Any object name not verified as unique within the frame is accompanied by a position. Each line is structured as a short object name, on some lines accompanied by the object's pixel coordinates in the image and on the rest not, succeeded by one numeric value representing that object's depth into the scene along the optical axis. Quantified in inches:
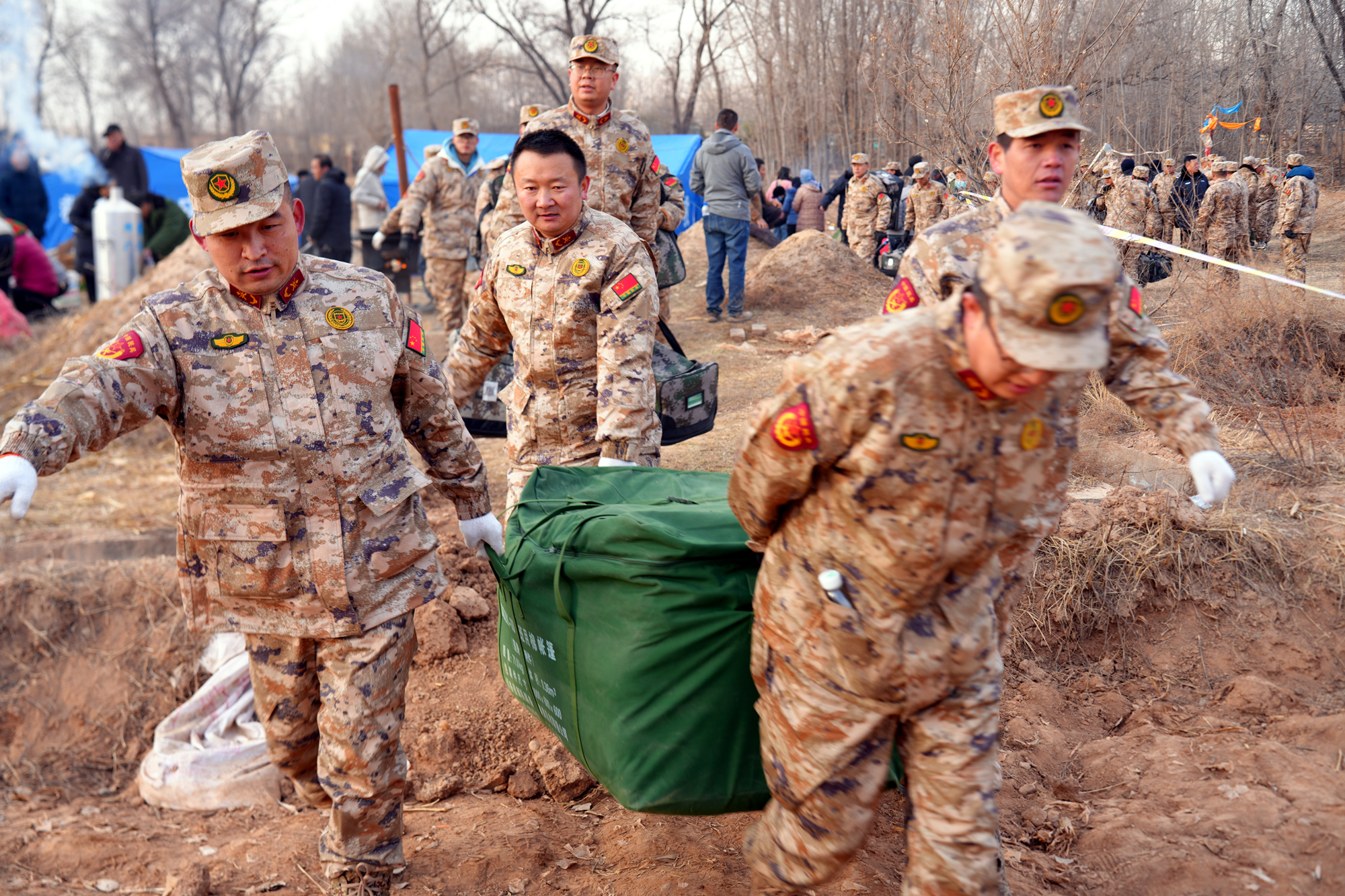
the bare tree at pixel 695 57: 808.3
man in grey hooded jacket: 403.9
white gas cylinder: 421.4
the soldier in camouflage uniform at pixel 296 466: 94.9
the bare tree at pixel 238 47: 1317.7
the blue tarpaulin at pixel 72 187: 623.8
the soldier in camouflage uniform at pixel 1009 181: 105.1
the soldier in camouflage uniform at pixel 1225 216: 328.8
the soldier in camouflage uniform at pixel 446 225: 368.8
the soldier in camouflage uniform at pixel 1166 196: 343.1
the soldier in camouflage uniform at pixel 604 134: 205.6
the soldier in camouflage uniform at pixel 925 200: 490.3
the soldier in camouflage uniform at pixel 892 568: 75.0
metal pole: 387.2
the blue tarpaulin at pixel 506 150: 596.4
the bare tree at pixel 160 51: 1272.1
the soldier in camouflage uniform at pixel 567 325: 129.8
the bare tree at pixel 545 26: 879.1
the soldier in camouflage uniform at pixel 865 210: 584.1
